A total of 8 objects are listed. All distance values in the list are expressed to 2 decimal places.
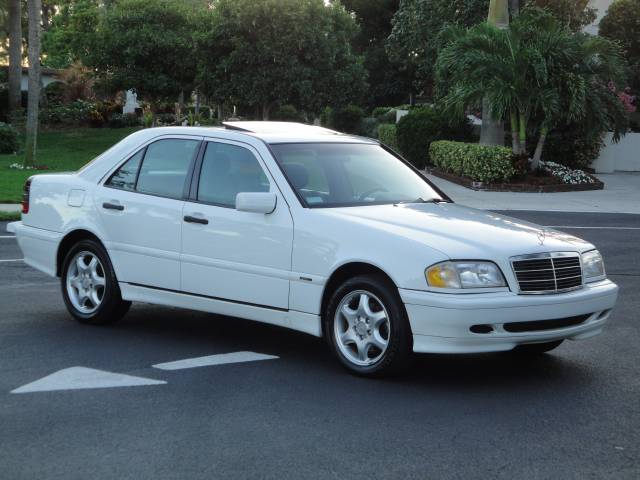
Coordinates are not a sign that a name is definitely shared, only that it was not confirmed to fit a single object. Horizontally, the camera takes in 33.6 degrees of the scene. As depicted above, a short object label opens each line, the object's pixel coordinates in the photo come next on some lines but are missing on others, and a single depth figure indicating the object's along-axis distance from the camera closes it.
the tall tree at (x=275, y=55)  38.72
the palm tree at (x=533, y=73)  25.34
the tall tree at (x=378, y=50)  57.91
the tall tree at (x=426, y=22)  33.66
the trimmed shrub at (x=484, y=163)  25.98
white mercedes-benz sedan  6.27
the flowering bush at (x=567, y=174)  26.86
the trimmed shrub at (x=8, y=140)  34.44
